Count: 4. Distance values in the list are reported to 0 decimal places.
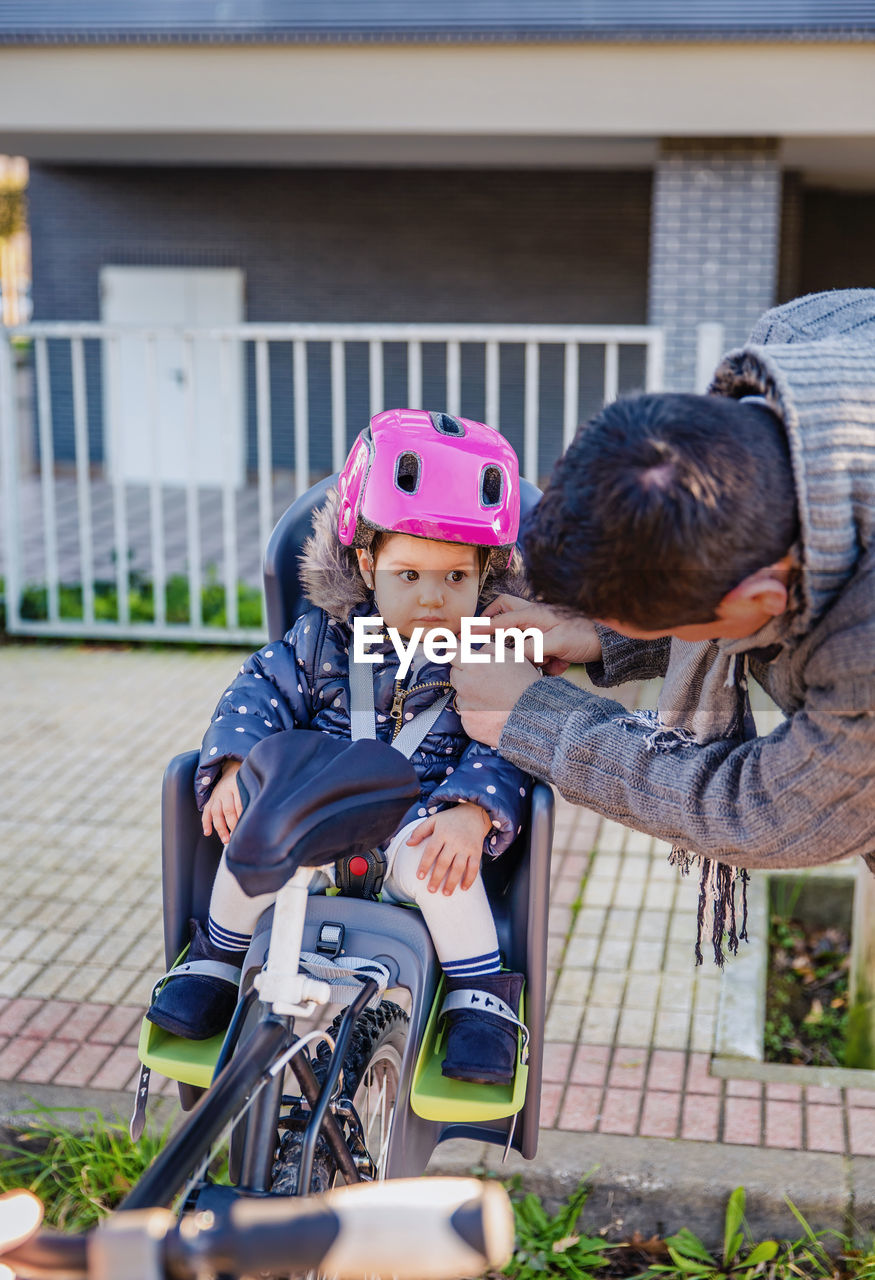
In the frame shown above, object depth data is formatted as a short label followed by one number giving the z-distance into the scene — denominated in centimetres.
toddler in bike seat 202
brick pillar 852
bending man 142
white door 1472
